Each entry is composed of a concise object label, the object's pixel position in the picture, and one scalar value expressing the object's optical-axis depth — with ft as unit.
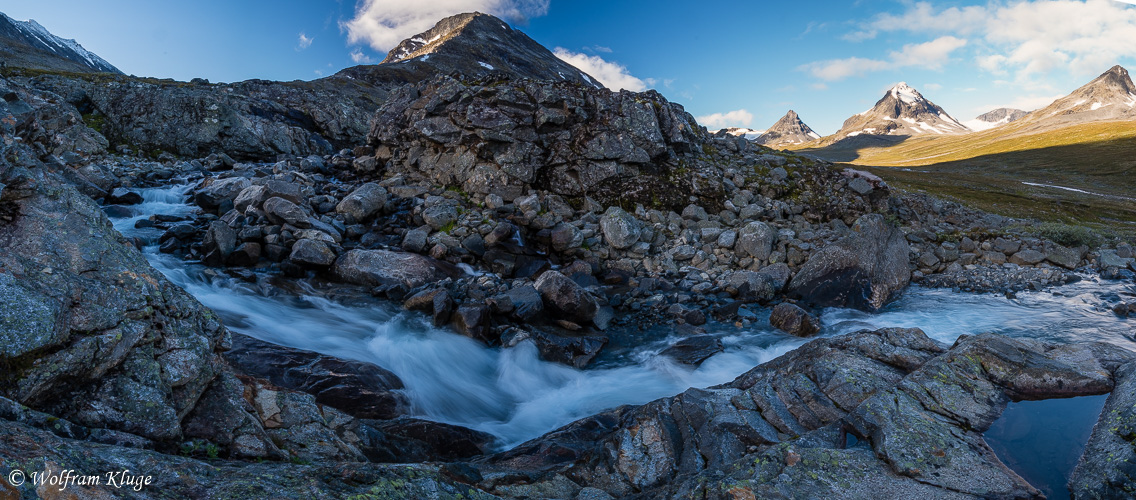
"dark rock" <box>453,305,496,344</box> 46.19
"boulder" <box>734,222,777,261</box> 64.13
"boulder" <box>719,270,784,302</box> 58.08
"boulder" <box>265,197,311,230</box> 61.05
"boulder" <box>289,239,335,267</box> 55.42
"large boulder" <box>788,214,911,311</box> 57.03
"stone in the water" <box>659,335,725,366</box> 44.63
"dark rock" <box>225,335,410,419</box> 29.78
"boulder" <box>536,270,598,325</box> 49.88
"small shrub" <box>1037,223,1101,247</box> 70.85
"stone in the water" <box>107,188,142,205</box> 70.79
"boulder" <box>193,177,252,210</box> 71.20
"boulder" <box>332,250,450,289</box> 54.60
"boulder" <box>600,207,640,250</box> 67.41
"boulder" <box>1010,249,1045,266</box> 66.03
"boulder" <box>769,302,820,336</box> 49.90
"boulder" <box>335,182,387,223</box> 69.77
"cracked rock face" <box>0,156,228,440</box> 14.71
